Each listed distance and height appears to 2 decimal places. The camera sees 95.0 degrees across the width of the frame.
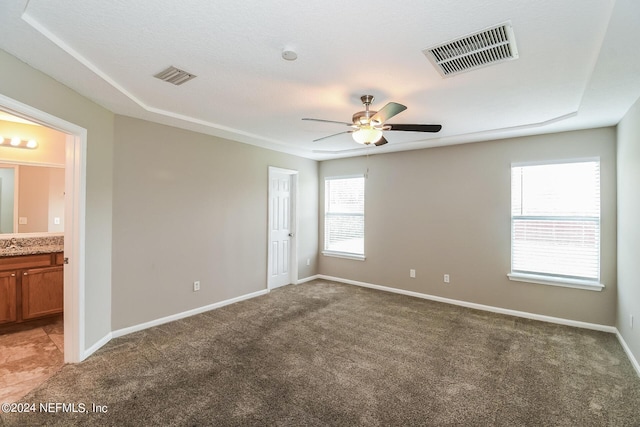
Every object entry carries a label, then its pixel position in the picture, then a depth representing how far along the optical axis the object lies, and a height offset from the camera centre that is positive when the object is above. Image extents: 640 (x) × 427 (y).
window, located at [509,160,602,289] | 3.68 -0.11
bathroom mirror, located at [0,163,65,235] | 3.94 +0.22
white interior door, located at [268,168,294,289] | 5.29 -0.25
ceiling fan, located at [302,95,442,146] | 2.73 +0.84
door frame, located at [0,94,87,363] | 2.75 -0.29
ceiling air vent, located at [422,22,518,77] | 1.87 +1.15
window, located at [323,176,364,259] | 5.78 -0.02
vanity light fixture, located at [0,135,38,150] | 3.80 +0.96
